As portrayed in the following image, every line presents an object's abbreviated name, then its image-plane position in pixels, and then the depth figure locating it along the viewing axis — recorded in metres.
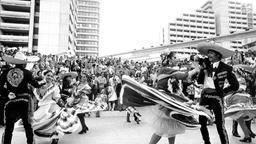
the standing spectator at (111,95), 12.19
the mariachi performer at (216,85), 4.22
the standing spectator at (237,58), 11.62
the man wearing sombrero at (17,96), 4.56
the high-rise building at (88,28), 119.56
